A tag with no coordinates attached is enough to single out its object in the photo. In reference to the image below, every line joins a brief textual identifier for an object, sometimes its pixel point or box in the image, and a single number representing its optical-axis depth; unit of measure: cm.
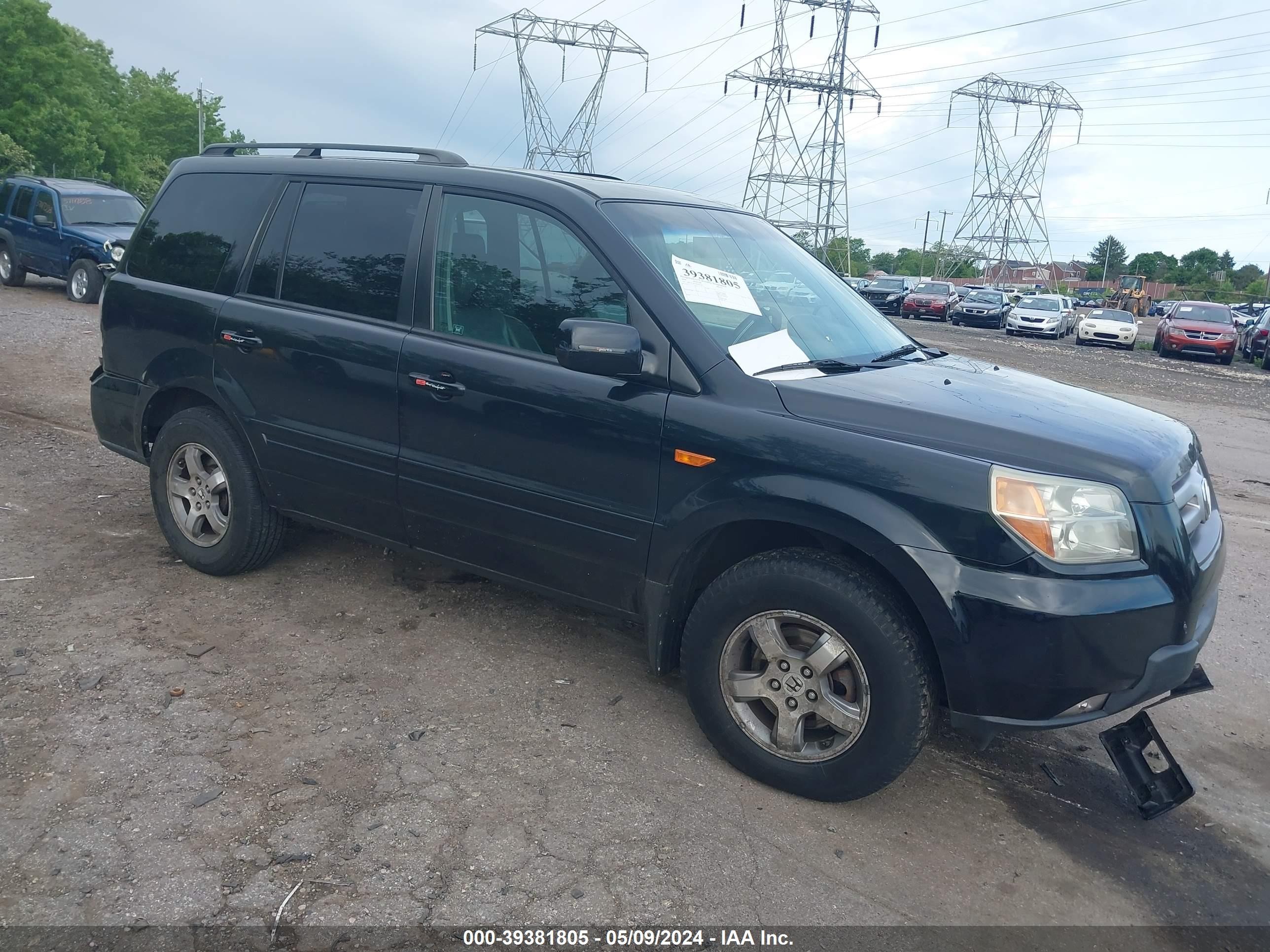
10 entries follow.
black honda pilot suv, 277
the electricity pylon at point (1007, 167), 6869
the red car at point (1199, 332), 2428
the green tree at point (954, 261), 7627
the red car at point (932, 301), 3644
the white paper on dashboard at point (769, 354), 326
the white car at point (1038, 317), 3023
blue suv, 1558
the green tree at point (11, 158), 3559
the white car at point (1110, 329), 2795
